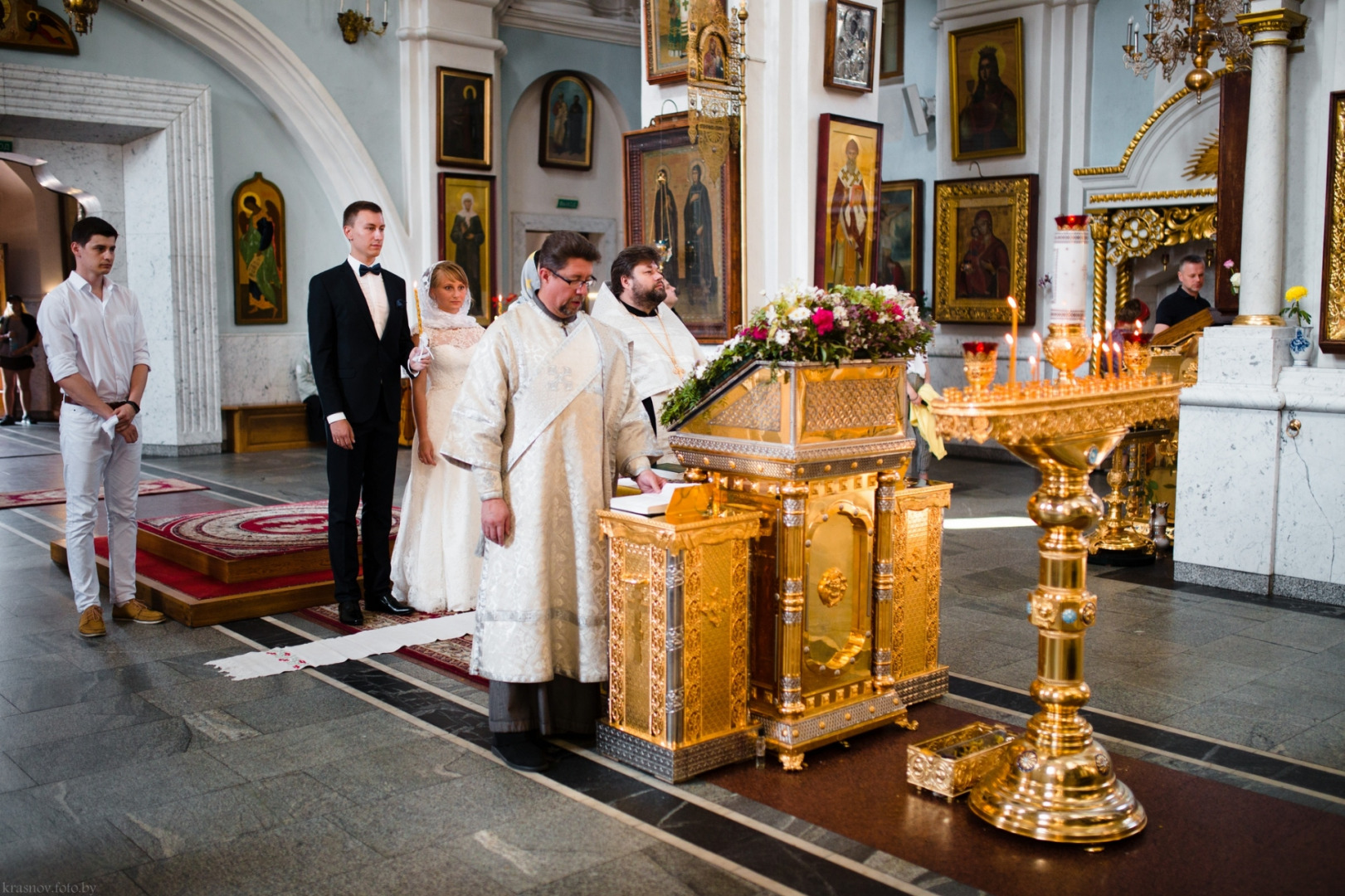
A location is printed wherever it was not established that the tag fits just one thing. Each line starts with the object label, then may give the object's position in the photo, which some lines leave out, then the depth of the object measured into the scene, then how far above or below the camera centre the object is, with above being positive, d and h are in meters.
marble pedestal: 6.06 -0.69
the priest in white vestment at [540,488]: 3.77 -0.46
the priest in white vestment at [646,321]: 5.32 +0.10
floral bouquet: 3.76 +0.04
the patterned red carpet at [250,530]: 6.26 -1.05
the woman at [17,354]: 14.76 -0.11
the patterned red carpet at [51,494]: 8.77 -1.14
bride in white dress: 5.66 -0.71
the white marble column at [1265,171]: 6.25 +0.90
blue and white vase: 6.25 -0.03
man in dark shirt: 8.68 +0.33
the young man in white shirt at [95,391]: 5.06 -0.20
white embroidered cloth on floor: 4.88 -1.30
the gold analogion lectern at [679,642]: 3.63 -0.93
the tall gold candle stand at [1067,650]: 3.23 -0.87
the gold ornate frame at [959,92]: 11.71 +2.52
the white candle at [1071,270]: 3.17 +0.19
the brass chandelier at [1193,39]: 7.92 +2.26
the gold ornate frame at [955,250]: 11.86 +0.94
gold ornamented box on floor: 3.51 -1.24
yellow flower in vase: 6.20 +0.18
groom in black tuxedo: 5.30 -0.16
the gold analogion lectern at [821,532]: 3.82 -0.64
